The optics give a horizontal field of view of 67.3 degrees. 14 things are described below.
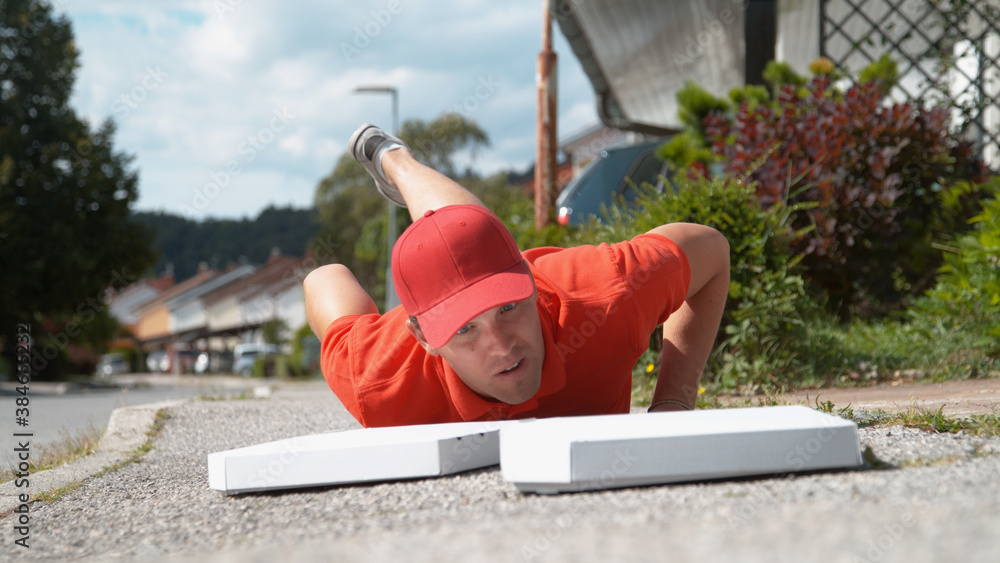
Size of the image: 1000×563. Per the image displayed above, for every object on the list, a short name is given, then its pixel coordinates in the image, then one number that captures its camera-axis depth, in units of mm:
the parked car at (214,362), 42781
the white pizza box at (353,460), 2113
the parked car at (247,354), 38688
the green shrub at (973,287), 4438
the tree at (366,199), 24859
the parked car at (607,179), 6848
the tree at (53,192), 16406
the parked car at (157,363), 52812
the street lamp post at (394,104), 15436
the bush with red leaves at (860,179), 5129
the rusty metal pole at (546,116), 7719
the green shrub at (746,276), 4129
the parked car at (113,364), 46219
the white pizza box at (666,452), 1769
